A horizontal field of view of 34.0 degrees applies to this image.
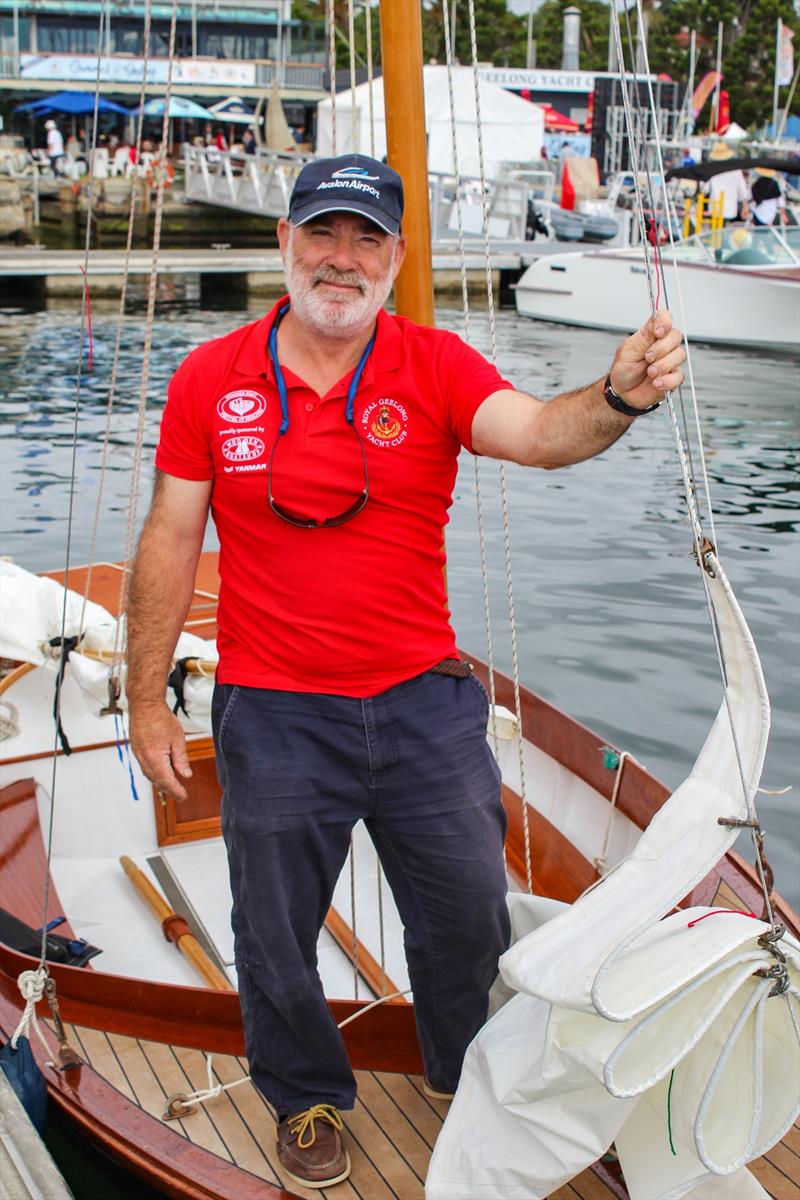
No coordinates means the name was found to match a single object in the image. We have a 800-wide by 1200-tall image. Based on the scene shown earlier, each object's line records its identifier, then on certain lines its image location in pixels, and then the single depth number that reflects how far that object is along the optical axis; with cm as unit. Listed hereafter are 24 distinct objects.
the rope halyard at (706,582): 223
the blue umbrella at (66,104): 3932
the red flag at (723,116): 3954
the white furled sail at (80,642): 434
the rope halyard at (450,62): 329
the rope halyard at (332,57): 327
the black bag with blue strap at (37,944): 369
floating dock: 2217
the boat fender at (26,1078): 310
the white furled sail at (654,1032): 217
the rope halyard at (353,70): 326
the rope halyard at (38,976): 315
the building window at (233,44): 5634
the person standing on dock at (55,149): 3528
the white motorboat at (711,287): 1861
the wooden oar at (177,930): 400
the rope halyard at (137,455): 352
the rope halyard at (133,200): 394
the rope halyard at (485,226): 325
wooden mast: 327
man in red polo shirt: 256
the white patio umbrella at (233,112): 4122
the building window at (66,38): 5419
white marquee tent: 3056
